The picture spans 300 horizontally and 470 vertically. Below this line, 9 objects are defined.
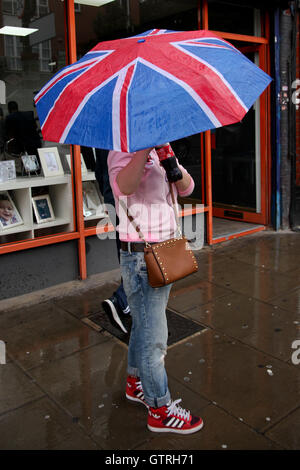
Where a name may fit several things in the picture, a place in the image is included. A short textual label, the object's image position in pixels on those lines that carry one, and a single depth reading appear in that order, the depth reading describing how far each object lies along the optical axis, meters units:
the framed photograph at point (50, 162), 5.18
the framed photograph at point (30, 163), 5.08
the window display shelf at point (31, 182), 4.96
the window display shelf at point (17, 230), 4.93
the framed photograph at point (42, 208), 5.16
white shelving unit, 5.02
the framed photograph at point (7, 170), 4.94
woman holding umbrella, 2.46
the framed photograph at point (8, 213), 4.99
